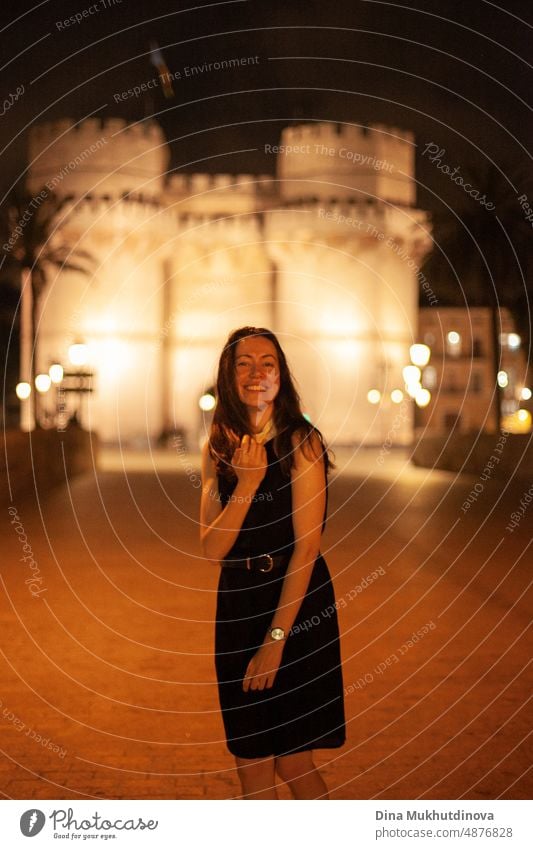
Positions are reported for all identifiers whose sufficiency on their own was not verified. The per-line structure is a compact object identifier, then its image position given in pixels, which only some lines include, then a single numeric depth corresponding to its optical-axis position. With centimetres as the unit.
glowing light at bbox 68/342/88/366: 2930
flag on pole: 4666
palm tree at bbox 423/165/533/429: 3450
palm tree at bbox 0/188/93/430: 3494
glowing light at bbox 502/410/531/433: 4886
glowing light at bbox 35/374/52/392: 3606
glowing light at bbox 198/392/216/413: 4845
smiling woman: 375
